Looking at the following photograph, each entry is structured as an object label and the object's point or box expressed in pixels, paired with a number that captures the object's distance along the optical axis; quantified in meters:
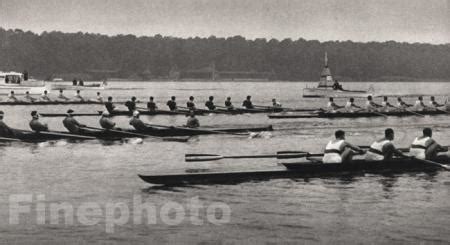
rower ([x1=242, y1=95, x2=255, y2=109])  54.10
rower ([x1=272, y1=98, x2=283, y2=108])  56.08
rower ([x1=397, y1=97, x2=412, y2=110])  53.71
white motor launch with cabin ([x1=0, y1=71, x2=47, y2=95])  86.88
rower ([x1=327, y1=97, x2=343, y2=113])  51.09
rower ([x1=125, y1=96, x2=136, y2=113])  47.41
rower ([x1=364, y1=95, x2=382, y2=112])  51.78
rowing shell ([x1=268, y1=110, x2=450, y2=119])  48.09
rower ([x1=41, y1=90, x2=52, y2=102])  68.38
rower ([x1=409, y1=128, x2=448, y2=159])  22.66
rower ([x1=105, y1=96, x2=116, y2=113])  49.66
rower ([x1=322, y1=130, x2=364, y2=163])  21.52
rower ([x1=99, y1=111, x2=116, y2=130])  34.41
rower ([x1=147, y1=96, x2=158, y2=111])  52.27
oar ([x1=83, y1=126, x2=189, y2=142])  33.09
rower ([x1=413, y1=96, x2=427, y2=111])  55.07
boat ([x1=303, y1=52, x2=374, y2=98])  95.62
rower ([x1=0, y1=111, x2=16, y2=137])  30.92
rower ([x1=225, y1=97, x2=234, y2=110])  52.53
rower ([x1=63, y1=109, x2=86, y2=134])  32.09
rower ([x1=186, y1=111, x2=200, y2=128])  36.03
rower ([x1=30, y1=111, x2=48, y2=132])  31.55
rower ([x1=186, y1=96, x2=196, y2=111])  48.14
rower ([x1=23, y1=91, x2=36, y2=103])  67.77
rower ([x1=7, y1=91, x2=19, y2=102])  68.44
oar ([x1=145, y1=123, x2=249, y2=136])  34.08
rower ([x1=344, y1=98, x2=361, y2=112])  50.97
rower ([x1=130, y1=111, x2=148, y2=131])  33.65
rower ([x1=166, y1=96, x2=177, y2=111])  49.88
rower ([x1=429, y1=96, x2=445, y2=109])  55.78
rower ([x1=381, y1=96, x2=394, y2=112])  52.53
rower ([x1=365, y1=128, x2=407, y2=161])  22.09
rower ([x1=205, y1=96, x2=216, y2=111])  51.47
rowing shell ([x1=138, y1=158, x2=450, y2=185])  20.20
